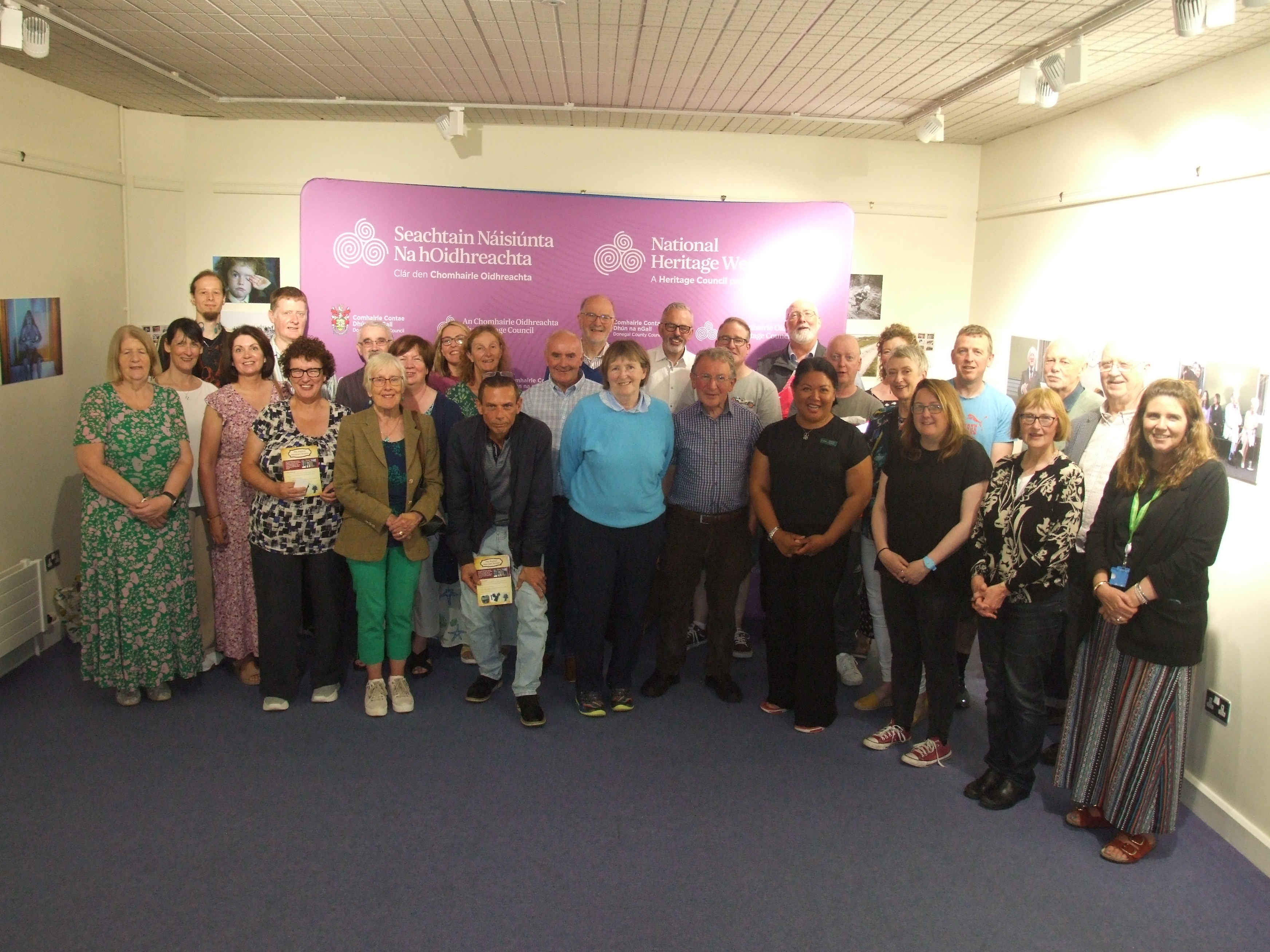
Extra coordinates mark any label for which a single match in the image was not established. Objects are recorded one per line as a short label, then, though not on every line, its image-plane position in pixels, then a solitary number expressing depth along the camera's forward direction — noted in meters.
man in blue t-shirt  4.12
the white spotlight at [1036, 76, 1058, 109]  3.86
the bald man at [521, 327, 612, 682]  4.10
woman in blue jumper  3.74
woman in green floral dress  3.72
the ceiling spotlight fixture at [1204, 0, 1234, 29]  2.79
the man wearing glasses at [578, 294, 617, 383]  4.84
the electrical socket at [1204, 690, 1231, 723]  3.28
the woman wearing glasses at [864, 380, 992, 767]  3.40
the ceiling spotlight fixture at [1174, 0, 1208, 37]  2.90
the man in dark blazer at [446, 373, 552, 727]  3.77
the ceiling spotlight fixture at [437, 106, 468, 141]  5.21
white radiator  4.16
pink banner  5.26
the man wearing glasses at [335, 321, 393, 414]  4.24
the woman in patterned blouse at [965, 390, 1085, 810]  3.06
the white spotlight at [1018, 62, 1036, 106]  3.91
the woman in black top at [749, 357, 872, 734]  3.69
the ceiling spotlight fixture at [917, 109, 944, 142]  4.88
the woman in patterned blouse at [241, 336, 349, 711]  3.72
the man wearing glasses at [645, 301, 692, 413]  4.79
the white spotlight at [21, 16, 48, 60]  3.60
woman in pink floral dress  3.91
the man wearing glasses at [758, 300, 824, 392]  5.01
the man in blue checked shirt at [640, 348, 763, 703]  3.94
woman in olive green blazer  3.71
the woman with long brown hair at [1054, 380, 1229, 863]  2.82
